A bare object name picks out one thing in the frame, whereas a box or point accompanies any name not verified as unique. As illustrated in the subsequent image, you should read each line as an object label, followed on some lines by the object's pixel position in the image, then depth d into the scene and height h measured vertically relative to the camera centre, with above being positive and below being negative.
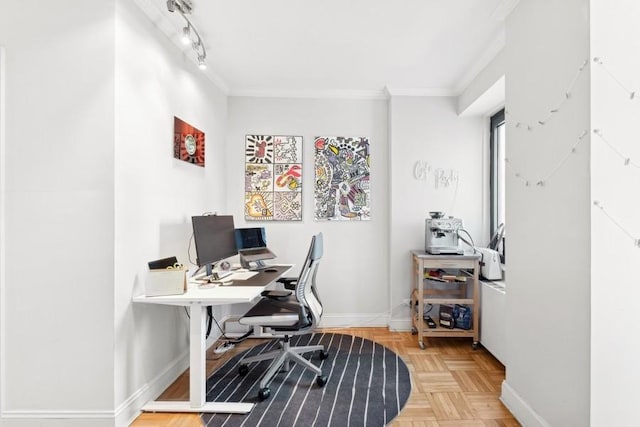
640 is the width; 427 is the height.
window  3.26 +0.43
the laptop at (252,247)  2.90 -0.33
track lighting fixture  1.94 +1.27
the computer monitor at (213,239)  2.33 -0.20
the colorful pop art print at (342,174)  3.47 +0.43
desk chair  2.21 -0.73
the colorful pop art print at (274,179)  3.47 +0.37
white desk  1.92 -0.81
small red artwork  2.42 +0.57
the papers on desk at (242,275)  2.47 -0.50
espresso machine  3.05 -0.21
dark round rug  1.93 -1.23
